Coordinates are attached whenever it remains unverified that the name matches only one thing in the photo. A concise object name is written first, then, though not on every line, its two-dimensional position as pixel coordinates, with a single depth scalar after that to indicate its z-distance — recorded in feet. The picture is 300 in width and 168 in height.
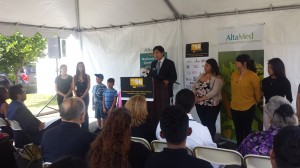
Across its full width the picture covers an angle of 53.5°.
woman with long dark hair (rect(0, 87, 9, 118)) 14.80
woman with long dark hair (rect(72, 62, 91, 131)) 20.02
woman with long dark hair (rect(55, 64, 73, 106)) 19.99
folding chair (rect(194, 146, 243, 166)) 7.59
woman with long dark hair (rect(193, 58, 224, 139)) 15.24
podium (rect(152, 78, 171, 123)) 15.81
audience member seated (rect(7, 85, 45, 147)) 13.55
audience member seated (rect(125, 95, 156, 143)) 9.33
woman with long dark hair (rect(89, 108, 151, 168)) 6.30
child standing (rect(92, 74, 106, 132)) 20.76
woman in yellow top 13.85
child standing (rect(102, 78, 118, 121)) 20.17
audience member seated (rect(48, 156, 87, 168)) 3.07
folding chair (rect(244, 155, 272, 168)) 6.92
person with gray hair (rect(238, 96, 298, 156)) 7.43
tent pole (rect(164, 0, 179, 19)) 17.71
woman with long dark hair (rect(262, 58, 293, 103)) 12.76
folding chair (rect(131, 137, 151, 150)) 8.52
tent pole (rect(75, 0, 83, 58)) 20.17
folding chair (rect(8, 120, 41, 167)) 14.37
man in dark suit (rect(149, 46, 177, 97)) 16.94
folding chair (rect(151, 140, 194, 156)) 8.46
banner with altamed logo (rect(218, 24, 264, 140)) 15.75
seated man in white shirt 8.43
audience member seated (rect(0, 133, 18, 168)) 11.40
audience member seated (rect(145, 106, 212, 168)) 5.19
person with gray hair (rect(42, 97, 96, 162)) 7.77
